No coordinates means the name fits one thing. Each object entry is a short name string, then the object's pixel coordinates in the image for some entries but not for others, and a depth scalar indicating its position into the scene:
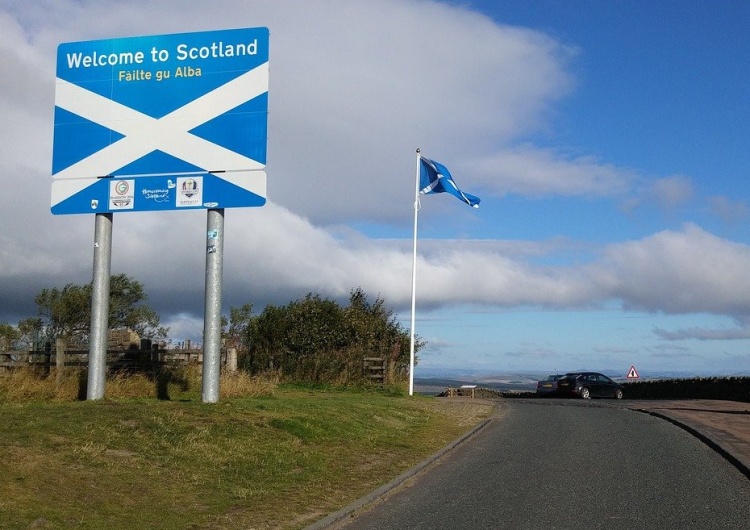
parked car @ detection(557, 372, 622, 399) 40.50
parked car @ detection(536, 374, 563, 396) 41.72
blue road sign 16.28
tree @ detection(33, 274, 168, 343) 50.34
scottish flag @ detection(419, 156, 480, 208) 32.22
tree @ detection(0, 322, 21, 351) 20.77
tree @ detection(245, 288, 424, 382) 36.22
